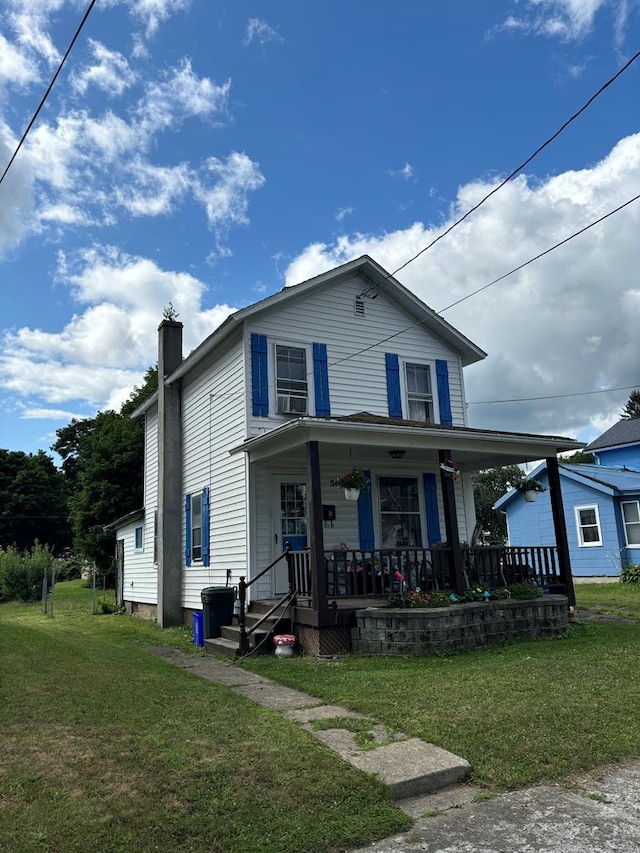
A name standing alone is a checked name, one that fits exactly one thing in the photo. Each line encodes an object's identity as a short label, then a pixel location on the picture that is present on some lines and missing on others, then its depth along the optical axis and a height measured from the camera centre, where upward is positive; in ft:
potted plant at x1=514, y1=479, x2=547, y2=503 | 41.17 +3.70
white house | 33.50 +6.25
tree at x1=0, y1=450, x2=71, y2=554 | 148.56 +15.26
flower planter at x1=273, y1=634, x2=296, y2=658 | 30.48 -4.34
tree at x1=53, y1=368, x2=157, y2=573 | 92.84 +11.40
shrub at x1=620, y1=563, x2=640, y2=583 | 64.08 -3.44
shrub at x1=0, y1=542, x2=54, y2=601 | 83.76 -1.21
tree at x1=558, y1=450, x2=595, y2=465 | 175.36 +23.61
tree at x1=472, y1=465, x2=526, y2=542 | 143.64 +12.68
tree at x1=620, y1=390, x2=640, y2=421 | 186.70 +40.28
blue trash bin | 36.83 -4.03
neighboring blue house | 67.36 +2.90
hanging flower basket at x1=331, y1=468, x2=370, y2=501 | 33.14 +3.62
